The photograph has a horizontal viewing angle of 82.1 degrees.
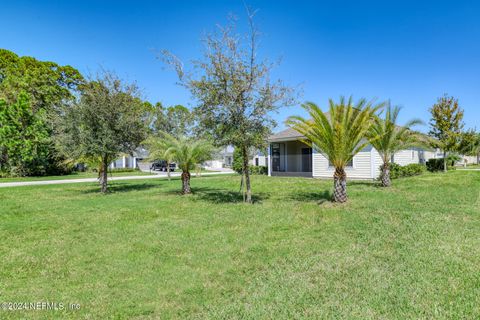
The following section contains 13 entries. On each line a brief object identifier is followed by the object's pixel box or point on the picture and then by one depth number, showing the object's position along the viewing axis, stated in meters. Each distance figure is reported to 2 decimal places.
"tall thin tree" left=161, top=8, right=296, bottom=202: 9.07
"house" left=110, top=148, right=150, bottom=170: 49.82
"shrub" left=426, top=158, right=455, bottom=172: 22.94
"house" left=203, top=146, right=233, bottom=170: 55.51
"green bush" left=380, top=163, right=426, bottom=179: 17.40
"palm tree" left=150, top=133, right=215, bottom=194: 12.37
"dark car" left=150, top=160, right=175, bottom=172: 44.17
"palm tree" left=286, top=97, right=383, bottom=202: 9.00
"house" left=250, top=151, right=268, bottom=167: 28.42
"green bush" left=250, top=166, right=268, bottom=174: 25.84
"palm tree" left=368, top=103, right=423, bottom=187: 13.41
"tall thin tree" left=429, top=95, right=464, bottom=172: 20.84
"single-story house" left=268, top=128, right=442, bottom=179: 17.84
